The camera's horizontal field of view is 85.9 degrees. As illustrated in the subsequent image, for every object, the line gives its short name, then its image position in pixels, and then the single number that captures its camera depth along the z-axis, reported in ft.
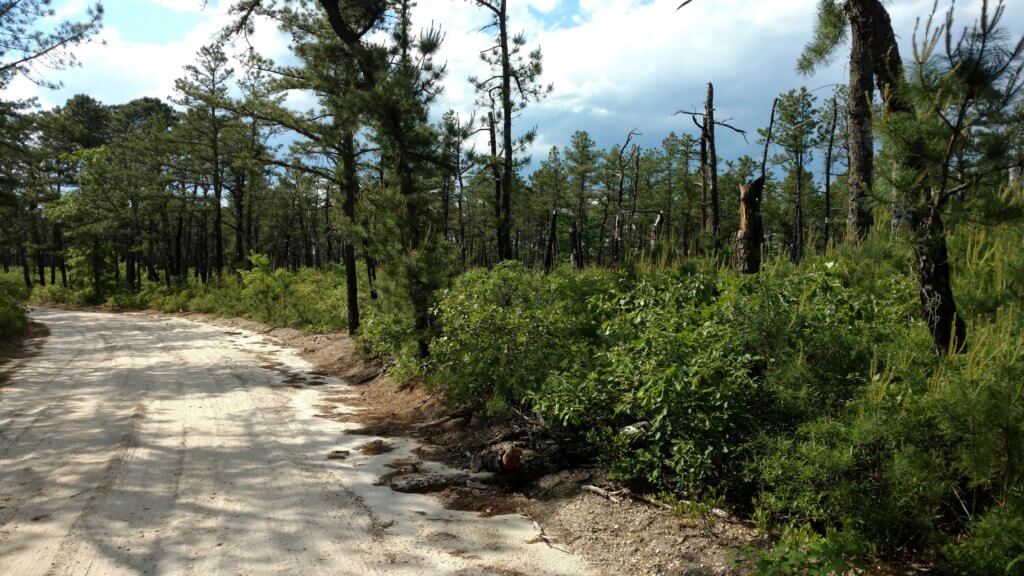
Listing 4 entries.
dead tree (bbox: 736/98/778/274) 20.42
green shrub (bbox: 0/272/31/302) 66.88
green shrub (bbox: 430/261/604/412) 20.75
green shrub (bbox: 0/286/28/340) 51.57
